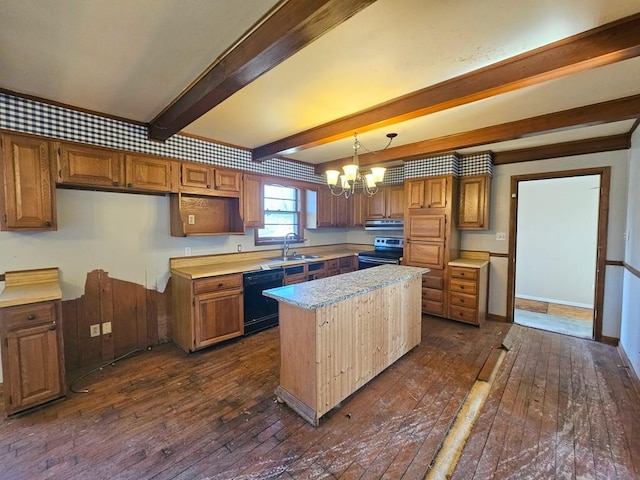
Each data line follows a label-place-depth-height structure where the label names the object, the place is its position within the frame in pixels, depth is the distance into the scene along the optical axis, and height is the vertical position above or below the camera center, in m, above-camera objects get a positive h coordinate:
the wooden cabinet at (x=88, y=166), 2.55 +0.56
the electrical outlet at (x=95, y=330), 2.92 -1.10
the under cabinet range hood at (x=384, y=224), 4.96 +0.01
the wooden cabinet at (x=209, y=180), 3.36 +0.56
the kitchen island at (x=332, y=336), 2.07 -0.92
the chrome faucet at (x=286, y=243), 4.52 -0.30
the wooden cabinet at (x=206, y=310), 3.11 -1.00
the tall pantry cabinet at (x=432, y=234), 4.17 -0.15
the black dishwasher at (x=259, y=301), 3.58 -1.01
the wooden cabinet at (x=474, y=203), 4.16 +0.33
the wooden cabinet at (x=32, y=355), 2.08 -1.00
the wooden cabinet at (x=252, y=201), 3.94 +0.33
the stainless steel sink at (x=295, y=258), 4.35 -0.53
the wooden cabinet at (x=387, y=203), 5.01 +0.39
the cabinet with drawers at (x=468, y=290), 3.97 -0.95
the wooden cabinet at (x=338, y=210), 5.14 +0.29
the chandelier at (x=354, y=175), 2.65 +0.49
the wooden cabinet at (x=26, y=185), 2.29 +0.33
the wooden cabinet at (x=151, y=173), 2.95 +0.56
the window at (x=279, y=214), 4.52 +0.18
